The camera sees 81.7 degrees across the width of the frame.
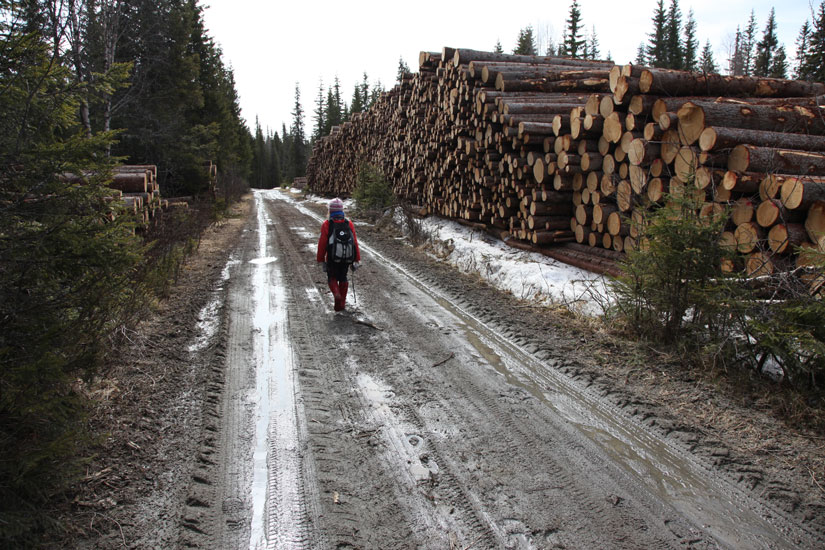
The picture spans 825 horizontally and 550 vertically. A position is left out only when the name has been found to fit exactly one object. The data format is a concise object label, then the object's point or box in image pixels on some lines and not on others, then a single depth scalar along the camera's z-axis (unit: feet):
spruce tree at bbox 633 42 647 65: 162.40
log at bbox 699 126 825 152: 18.70
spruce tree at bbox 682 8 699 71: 136.88
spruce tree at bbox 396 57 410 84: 207.41
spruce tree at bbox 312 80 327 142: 267.39
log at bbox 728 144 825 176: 17.74
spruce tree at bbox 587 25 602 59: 201.68
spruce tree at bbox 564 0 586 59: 138.31
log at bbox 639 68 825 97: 22.21
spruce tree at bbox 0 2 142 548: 8.14
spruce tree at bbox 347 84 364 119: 216.33
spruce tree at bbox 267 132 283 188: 283.18
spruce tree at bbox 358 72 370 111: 244.22
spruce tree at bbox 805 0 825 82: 71.61
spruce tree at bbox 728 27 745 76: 171.36
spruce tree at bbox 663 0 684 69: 132.36
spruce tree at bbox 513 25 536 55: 160.45
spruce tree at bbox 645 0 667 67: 137.90
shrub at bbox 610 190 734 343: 15.34
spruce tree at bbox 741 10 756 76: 187.32
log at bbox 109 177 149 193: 35.12
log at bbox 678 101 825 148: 19.61
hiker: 22.65
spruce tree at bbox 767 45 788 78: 112.84
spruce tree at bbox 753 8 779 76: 125.56
